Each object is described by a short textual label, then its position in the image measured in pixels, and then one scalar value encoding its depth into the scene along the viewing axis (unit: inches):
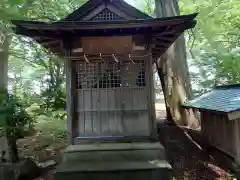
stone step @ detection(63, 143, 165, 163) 152.7
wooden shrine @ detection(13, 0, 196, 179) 158.8
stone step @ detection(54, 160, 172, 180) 137.1
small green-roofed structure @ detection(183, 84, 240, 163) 155.8
